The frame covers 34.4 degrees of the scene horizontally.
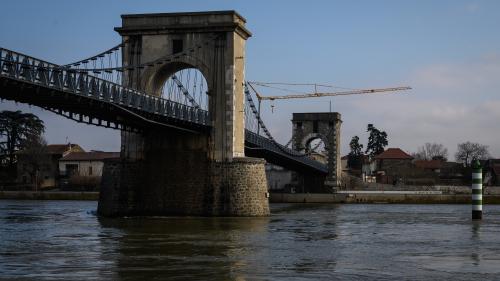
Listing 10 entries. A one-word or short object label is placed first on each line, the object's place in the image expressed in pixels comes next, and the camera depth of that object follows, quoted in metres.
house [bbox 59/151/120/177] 102.88
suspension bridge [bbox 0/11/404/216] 42.75
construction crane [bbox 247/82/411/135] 128.04
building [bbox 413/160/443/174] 128.93
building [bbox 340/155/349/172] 142.48
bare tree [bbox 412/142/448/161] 167.40
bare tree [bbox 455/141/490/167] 143.88
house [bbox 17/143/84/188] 97.38
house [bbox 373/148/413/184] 119.06
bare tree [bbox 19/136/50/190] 96.94
